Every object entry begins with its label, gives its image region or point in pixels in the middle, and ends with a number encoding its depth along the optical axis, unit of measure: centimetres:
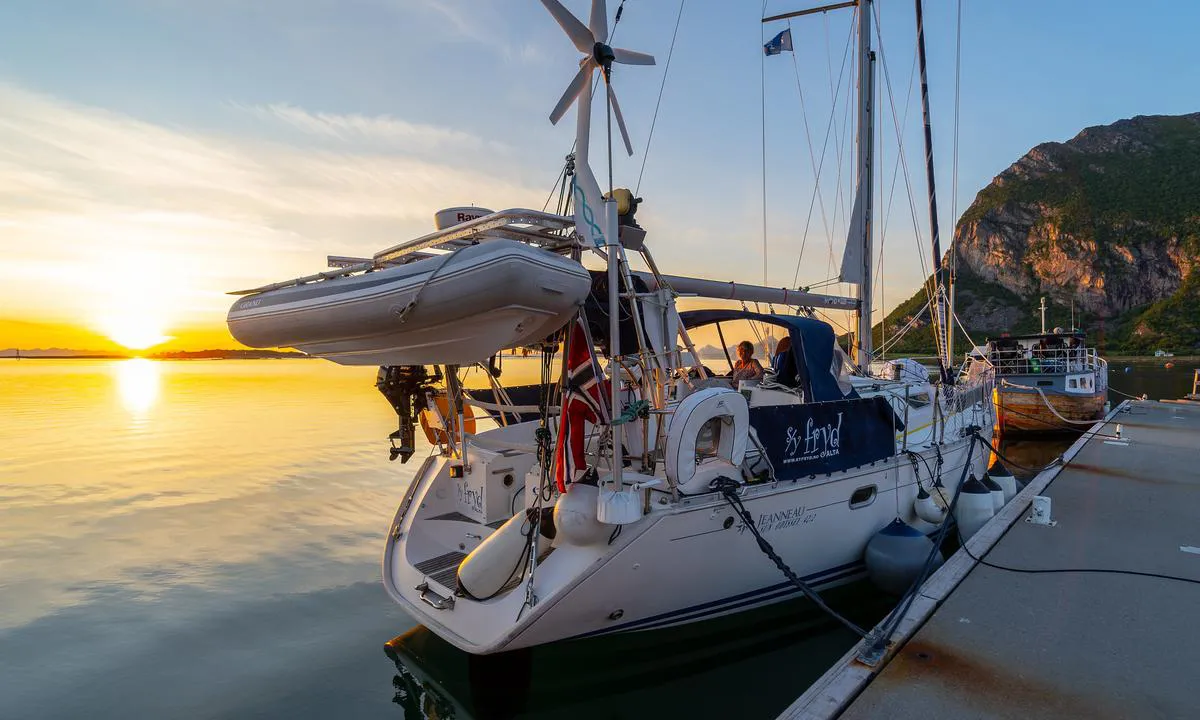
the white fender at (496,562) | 479
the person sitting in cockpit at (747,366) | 847
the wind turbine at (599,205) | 448
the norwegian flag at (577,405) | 525
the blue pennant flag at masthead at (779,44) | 1369
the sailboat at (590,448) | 423
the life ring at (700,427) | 471
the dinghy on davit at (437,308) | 380
